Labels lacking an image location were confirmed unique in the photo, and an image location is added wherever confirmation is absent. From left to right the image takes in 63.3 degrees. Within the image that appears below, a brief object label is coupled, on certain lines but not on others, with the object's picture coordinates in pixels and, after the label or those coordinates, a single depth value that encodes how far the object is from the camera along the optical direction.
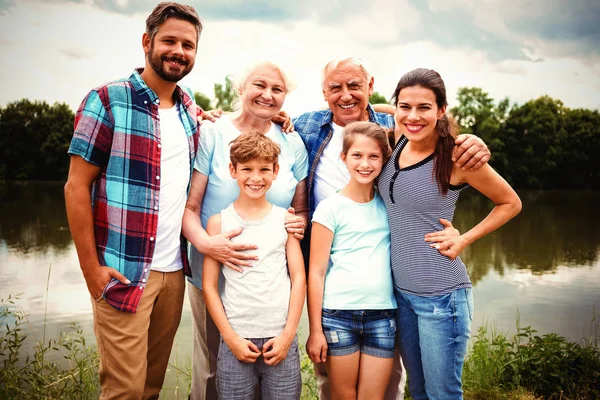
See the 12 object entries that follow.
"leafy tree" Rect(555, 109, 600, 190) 45.53
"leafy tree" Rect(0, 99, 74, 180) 51.38
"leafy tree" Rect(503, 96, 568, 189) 45.53
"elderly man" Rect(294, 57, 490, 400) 3.42
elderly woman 3.14
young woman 2.64
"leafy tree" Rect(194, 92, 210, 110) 52.85
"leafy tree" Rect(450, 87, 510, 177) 45.50
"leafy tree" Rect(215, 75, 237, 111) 49.17
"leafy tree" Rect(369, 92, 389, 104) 55.97
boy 2.67
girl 2.77
